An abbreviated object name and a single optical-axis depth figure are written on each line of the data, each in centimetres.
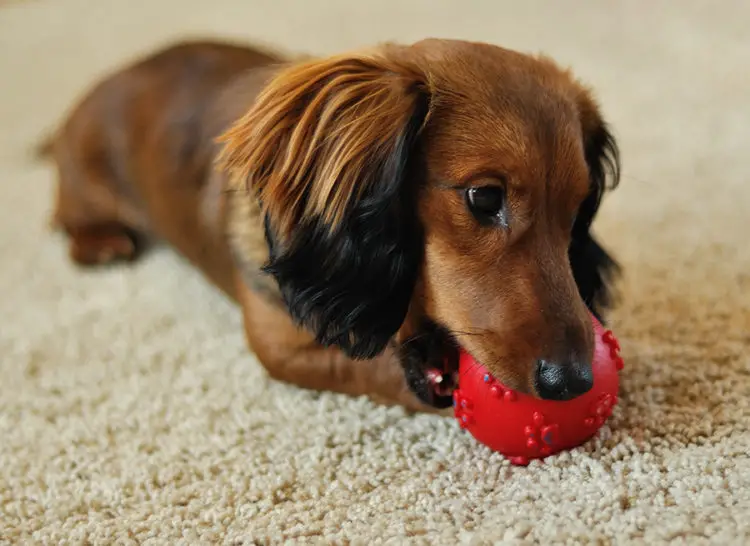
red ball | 56
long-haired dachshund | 56
